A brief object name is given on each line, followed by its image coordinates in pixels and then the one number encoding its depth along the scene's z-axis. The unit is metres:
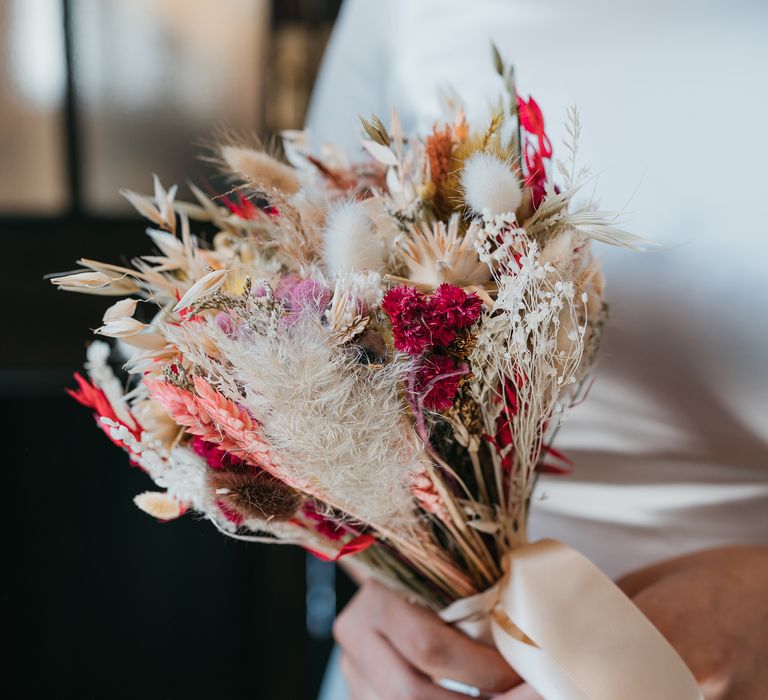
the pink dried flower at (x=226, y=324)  0.38
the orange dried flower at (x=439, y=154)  0.43
